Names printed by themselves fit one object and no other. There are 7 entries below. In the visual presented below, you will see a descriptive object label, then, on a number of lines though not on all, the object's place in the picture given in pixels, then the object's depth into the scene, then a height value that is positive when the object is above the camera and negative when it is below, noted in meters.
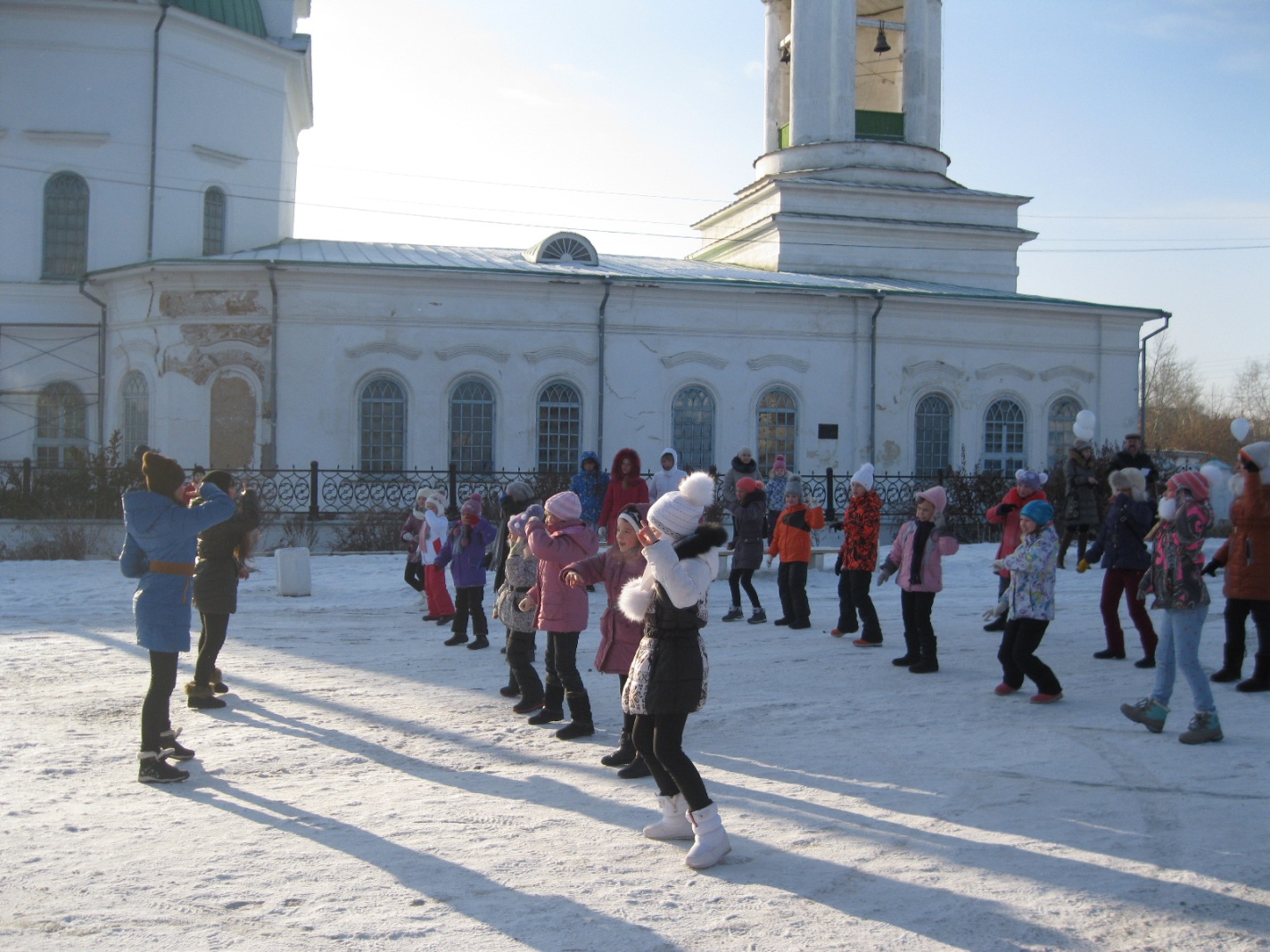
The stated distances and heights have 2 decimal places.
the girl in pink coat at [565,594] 7.39 -0.73
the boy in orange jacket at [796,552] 12.09 -0.69
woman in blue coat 6.57 -0.57
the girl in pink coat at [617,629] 6.46 -0.85
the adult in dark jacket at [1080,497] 15.11 -0.05
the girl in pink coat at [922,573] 9.62 -0.72
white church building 22.09 +3.22
